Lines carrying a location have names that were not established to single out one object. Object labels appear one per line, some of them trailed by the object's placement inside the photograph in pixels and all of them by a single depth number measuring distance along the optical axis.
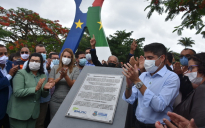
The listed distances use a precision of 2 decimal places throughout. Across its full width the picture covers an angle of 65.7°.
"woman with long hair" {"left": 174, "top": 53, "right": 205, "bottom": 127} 1.25
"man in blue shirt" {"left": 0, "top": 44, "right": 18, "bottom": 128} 2.70
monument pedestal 1.99
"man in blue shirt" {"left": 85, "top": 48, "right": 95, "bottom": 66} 4.54
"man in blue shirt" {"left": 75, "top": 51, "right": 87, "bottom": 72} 4.41
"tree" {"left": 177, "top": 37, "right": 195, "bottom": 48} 36.26
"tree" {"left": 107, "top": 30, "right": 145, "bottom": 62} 17.67
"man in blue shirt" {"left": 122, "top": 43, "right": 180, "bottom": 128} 1.66
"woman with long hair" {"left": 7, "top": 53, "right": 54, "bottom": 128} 2.57
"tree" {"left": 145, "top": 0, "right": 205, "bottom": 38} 3.56
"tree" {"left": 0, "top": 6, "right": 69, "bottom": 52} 13.63
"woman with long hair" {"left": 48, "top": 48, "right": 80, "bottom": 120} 2.72
